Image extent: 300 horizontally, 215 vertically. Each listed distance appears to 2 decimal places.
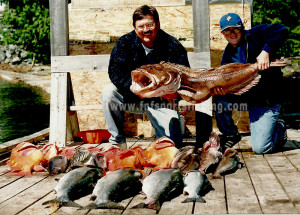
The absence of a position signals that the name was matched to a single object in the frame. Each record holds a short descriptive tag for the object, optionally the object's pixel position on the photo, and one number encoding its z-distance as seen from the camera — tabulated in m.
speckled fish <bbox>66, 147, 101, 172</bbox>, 3.95
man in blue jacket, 4.82
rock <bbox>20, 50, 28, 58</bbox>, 29.00
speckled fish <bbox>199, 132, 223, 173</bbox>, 3.98
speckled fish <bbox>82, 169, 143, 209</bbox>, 3.01
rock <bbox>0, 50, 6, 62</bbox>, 29.89
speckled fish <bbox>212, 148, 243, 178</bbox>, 3.85
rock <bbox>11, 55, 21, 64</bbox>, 29.03
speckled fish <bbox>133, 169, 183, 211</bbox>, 3.03
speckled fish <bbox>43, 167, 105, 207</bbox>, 3.12
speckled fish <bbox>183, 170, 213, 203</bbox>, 3.15
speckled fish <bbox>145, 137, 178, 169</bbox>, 4.16
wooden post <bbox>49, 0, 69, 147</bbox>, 5.38
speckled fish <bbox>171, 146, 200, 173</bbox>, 3.93
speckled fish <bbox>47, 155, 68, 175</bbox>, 4.05
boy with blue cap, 4.59
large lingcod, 3.79
